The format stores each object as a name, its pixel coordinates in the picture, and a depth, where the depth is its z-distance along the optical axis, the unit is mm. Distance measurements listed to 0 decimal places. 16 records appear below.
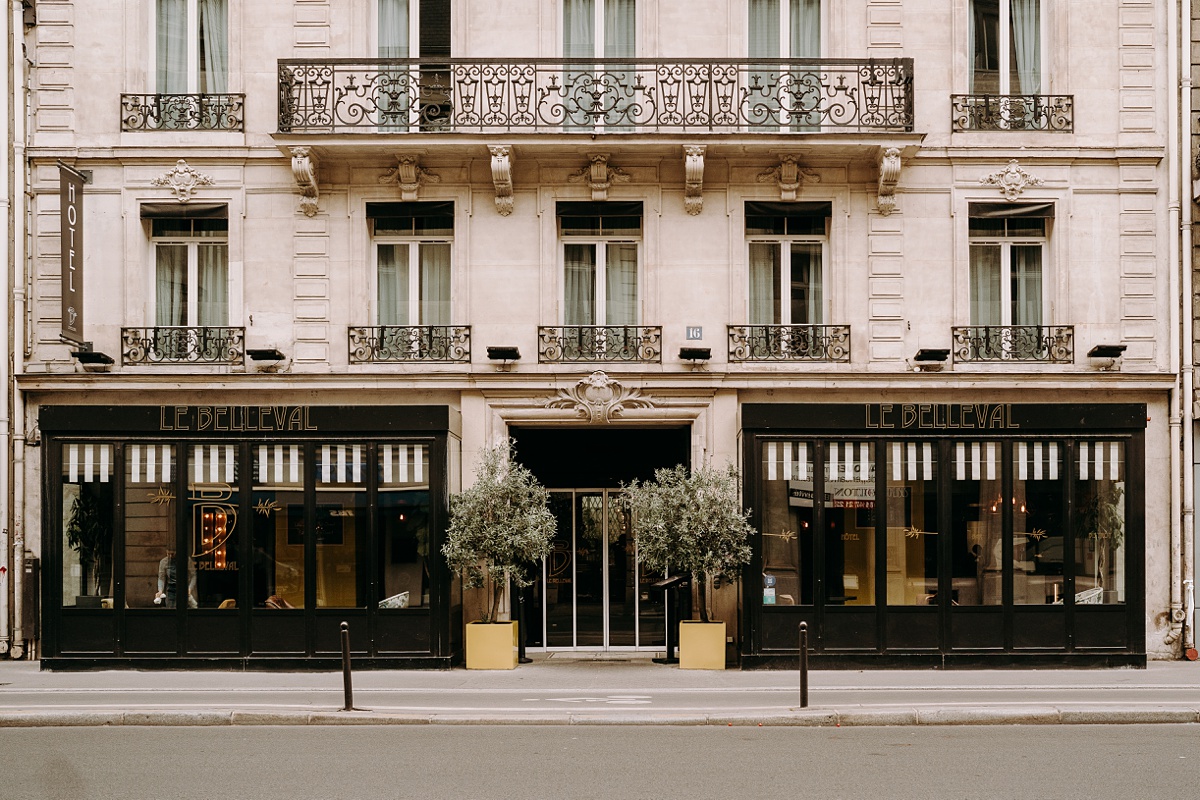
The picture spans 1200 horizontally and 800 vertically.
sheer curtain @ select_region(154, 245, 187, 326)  17203
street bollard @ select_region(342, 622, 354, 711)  12453
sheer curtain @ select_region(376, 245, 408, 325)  17312
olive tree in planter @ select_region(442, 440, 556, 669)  15766
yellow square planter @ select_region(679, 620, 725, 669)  16078
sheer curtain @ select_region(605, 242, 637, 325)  17312
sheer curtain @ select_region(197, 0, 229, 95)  17234
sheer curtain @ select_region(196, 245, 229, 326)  17188
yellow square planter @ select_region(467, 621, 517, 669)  16219
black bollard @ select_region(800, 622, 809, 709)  12617
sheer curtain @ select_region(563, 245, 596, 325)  17281
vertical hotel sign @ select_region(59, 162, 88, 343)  16031
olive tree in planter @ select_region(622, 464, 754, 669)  15609
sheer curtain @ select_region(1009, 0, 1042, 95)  17312
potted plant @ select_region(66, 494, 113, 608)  16203
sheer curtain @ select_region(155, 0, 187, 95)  17266
